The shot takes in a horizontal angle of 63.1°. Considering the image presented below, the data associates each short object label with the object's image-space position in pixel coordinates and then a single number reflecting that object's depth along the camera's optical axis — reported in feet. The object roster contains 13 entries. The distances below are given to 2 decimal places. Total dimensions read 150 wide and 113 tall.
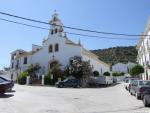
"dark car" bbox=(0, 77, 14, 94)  29.76
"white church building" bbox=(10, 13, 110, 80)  75.32
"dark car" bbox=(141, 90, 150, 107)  21.40
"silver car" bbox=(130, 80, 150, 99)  26.05
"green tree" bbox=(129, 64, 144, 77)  66.04
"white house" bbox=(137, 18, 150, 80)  63.06
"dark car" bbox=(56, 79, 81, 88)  56.62
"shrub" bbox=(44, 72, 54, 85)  67.99
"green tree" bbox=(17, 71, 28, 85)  73.86
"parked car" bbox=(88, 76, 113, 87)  67.25
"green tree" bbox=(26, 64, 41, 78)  77.55
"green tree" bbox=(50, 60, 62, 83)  68.51
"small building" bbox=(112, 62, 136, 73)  178.92
